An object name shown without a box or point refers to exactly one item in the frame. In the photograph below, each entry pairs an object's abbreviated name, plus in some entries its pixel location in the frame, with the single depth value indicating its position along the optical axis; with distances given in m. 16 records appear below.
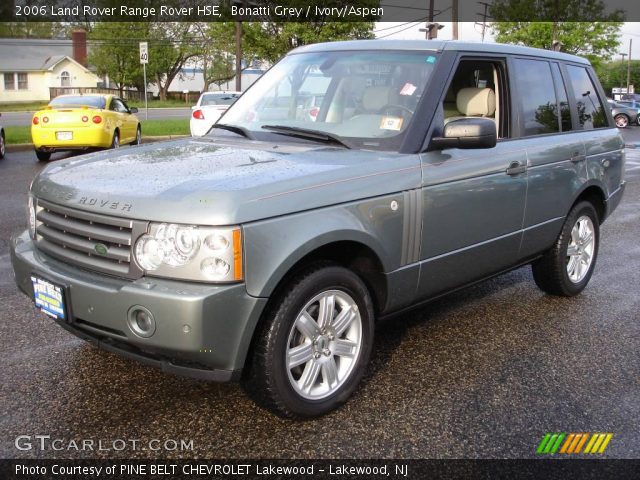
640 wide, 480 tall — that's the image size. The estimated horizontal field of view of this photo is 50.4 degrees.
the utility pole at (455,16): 31.62
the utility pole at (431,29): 29.05
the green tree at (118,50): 67.25
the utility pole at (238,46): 30.53
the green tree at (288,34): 34.59
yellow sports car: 14.55
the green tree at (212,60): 66.81
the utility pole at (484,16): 52.31
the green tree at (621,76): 99.06
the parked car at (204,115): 16.06
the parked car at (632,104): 38.72
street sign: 20.10
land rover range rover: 2.82
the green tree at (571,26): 46.38
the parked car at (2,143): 14.94
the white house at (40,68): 63.75
